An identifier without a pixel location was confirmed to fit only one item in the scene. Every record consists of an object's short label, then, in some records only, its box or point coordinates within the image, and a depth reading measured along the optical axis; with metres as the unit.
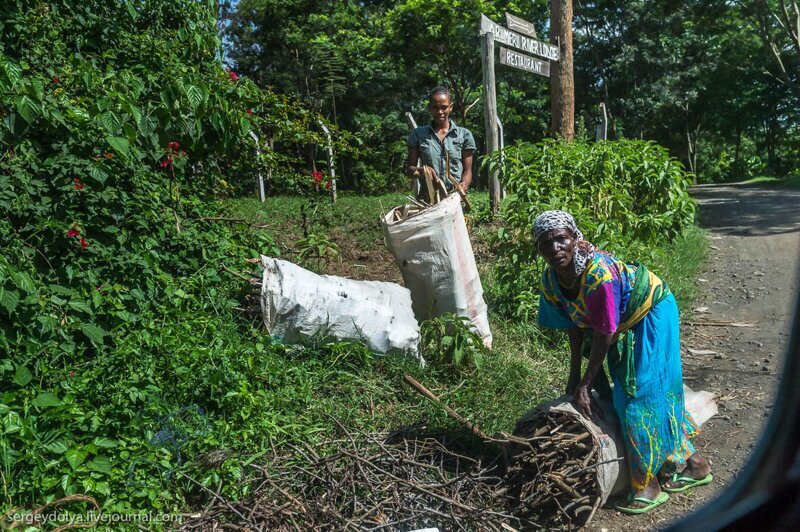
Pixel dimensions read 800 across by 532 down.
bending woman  3.39
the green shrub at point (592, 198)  6.27
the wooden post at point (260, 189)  12.36
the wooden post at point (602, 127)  12.19
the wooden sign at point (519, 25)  7.99
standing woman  6.18
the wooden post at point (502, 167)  7.01
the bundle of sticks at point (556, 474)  3.36
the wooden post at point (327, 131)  6.31
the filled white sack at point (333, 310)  4.41
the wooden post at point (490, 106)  8.09
